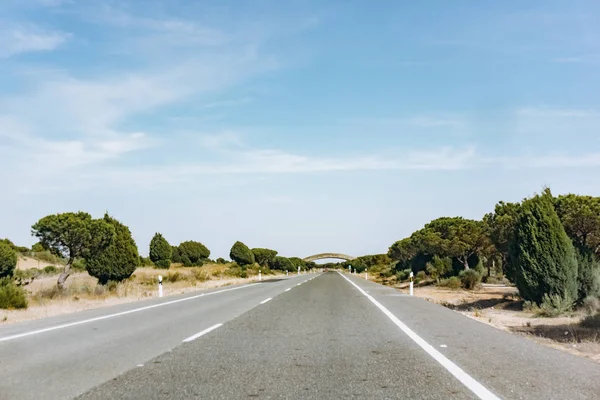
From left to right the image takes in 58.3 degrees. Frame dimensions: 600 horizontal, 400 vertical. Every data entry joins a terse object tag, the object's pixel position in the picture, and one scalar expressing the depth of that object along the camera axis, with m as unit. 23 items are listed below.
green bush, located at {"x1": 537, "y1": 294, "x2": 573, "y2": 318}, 17.95
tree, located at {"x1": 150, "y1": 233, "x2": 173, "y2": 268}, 85.00
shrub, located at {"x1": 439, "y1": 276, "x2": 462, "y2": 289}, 40.12
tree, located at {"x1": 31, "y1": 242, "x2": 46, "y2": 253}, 94.96
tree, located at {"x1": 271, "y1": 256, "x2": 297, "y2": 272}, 127.72
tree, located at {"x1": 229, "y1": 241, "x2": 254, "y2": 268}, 100.38
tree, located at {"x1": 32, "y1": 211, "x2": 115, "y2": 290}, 29.59
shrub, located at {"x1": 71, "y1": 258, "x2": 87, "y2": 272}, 62.39
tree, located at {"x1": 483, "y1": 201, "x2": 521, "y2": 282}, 27.72
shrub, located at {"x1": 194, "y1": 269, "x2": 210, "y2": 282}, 50.89
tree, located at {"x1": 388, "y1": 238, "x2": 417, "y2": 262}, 63.55
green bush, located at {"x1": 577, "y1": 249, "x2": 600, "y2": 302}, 19.30
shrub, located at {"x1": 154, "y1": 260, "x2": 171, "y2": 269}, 82.12
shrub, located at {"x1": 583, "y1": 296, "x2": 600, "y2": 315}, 17.67
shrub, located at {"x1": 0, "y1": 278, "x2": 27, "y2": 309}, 20.59
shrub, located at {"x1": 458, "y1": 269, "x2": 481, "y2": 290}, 39.14
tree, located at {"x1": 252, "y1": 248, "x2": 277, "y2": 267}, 123.88
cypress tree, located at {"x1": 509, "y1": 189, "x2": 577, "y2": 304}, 19.02
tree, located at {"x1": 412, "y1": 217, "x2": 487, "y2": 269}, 45.16
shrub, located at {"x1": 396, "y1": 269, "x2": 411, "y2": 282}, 60.56
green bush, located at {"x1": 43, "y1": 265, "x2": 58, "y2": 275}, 66.31
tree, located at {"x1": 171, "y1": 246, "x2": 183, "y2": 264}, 99.12
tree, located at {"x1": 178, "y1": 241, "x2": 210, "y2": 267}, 99.25
